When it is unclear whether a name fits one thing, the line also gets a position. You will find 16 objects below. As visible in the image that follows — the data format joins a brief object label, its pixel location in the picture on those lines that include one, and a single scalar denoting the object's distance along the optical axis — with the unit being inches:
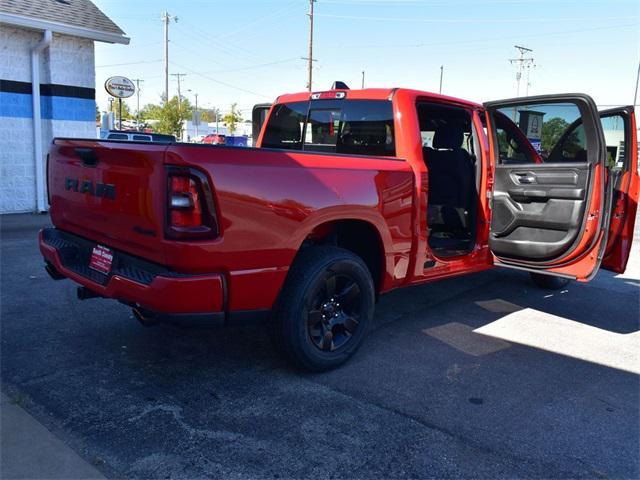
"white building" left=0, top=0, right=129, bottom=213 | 395.5
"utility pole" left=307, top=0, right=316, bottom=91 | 1532.0
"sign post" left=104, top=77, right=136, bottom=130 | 632.4
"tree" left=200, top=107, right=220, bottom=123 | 4130.9
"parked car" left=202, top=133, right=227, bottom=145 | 1560.2
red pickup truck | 115.0
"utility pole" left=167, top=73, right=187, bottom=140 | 1995.7
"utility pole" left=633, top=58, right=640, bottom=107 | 1066.3
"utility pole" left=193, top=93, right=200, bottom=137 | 1279.3
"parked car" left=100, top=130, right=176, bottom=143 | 580.2
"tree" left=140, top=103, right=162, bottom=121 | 2123.5
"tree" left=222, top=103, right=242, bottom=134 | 3312.0
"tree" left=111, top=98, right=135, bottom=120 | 3406.0
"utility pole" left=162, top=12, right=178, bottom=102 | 1892.2
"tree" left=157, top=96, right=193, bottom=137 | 1946.4
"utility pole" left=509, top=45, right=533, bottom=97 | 1852.6
